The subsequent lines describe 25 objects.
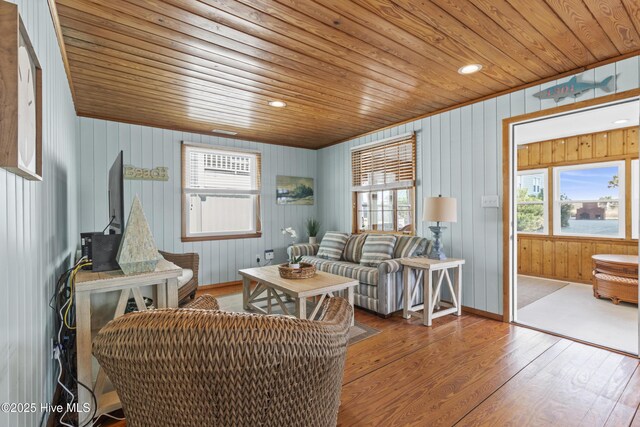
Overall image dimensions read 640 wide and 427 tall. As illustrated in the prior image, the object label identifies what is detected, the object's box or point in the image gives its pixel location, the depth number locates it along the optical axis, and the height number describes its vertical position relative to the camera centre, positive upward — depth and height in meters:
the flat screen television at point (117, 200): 1.92 +0.11
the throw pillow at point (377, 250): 3.63 -0.43
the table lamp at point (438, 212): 3.20 +0.02
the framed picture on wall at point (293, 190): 5.21 +0.43
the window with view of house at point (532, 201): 5.30 +0.21
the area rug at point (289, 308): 2.78 -1.09
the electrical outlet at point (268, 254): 5.04 -0.65
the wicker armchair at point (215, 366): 0.81 -0.42
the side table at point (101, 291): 1.57 -0.46
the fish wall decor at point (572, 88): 2.45 +1.06
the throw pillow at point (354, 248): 4.12 -0.46
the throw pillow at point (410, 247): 3.57 -0.39
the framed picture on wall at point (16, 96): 0.80 +0.35
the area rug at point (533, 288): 3.89 -1.08
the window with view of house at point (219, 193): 4.40 +0.34
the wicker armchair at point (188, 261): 3.30 -0.51
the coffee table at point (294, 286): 2.50 -0.62
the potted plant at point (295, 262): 2.96 -0.47
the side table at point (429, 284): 3.05 -0.75
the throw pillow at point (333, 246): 4.29 -0.45
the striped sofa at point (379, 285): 3.19 -0.76
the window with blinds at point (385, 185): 4.08 +0.41
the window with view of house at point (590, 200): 4.54 +0.21
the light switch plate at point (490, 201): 3.14 +0.13
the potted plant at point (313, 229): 5.23 -0.25
